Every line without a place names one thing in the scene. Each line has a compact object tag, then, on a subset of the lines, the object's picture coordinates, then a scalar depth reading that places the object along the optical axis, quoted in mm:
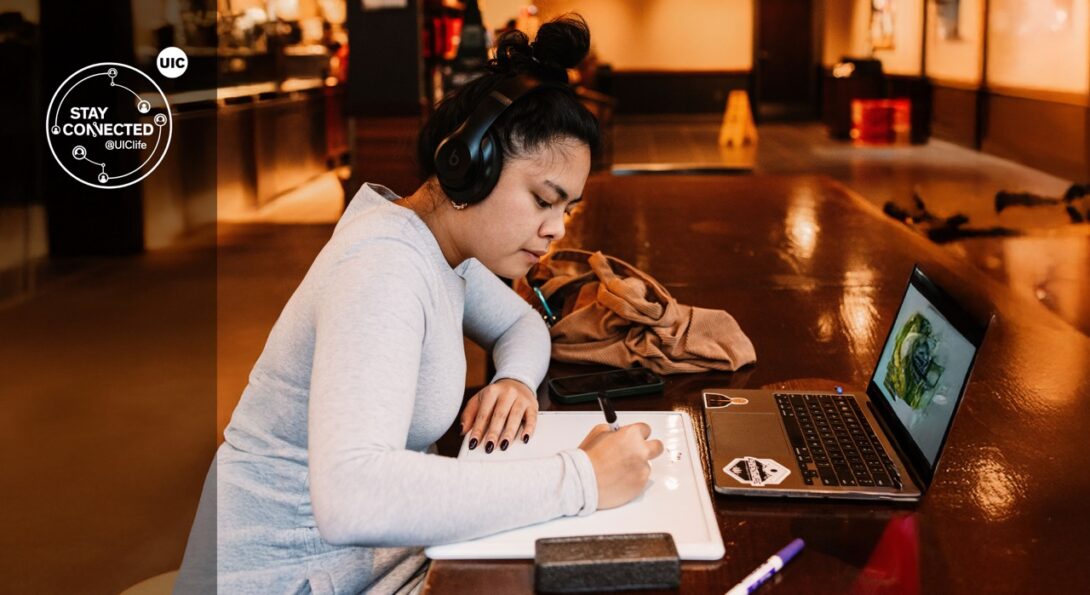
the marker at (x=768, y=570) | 922
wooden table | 976
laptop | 1132
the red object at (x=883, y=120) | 13281
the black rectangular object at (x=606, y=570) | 917
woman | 1015
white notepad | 1002
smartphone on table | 1533
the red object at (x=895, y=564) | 938
